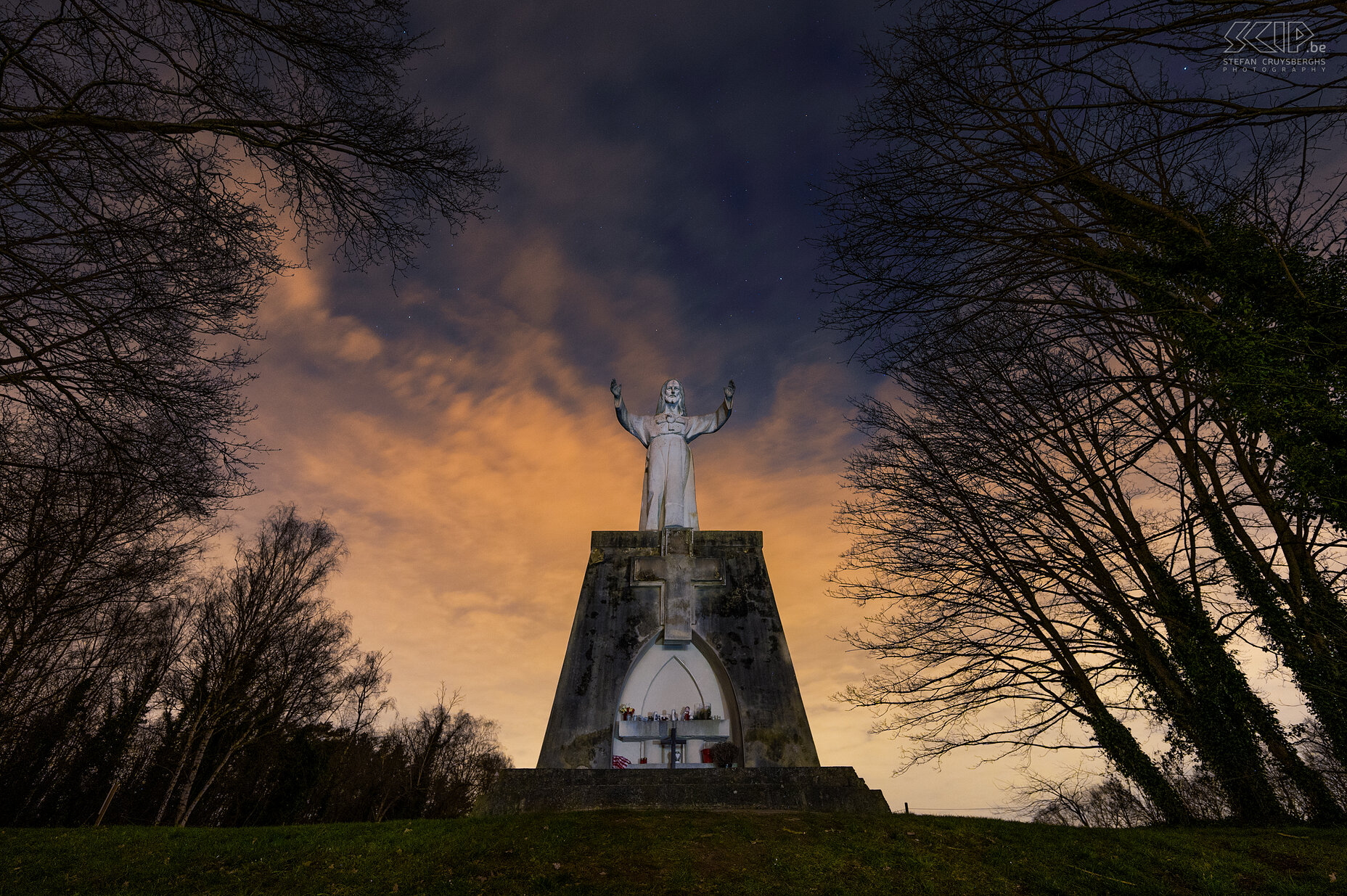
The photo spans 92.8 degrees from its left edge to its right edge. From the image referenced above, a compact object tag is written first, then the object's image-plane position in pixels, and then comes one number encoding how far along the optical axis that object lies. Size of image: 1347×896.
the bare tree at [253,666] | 15.78
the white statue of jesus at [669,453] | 11.76
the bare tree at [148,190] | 4.43
